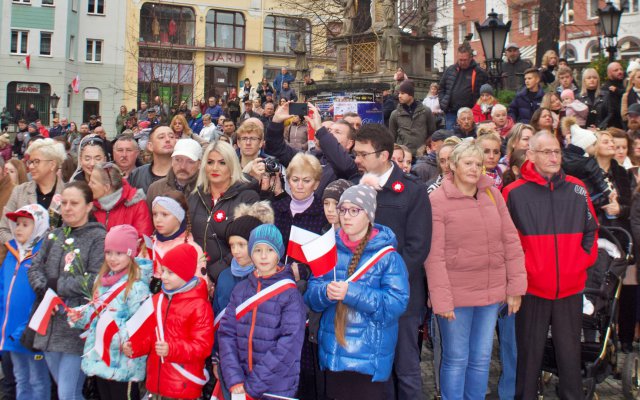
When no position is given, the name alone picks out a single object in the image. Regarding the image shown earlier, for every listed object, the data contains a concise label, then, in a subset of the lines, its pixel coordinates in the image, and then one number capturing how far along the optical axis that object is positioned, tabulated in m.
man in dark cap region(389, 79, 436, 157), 11.05
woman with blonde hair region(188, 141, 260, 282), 5.32
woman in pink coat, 4.95
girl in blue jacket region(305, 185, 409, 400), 4.32
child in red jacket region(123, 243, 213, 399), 4.46
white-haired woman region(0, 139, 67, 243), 6.01
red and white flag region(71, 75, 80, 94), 43.50
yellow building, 47.34
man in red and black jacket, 5.15
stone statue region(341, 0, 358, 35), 24.62
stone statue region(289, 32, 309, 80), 30.11
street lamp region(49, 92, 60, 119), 38.60
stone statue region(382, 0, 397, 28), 22.69
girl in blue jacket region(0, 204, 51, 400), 5.09
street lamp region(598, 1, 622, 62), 12.95
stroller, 5.29
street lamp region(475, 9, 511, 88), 11.29
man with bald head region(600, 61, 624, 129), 10.54
